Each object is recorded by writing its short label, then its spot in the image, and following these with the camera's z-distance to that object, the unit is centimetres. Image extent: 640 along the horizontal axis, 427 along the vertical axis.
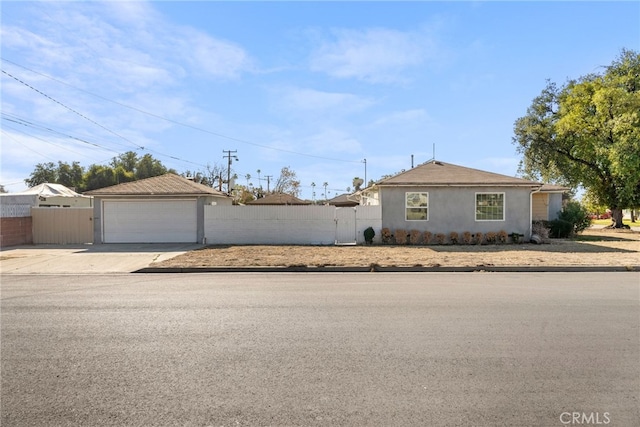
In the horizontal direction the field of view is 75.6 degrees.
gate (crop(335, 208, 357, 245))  2112
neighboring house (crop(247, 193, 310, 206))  3450
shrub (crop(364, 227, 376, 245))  2073
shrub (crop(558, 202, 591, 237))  2598
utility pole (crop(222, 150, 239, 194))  5263
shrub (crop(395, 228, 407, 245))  2089
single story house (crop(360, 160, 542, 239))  2109
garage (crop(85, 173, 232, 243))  2180
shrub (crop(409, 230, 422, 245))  2095
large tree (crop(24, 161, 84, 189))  6581
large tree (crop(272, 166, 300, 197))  7000
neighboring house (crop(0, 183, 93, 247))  2061
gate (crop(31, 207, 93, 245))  2188
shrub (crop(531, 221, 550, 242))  2175
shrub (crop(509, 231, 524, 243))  2089
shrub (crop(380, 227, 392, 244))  2092
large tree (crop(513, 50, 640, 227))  2850
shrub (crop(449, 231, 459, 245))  2095
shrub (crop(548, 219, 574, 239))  2545
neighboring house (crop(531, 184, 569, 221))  2862
